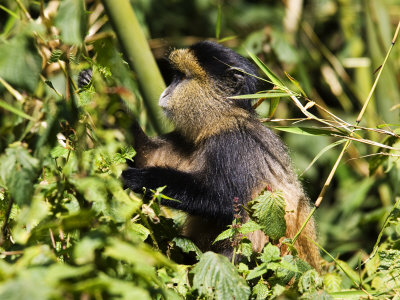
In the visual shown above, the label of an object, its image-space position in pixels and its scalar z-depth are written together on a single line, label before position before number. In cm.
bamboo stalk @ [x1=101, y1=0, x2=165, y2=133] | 706
